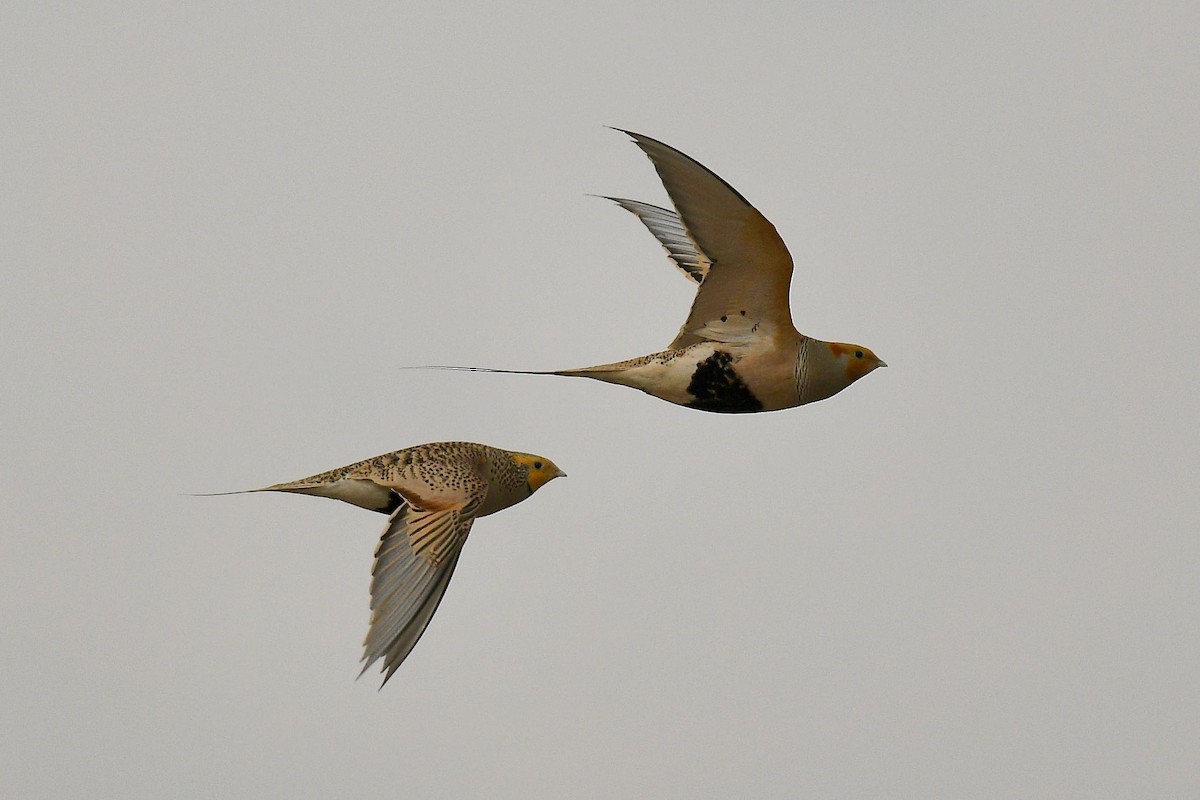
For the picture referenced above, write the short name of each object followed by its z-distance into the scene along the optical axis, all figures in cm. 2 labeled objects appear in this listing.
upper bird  2100
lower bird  1822
